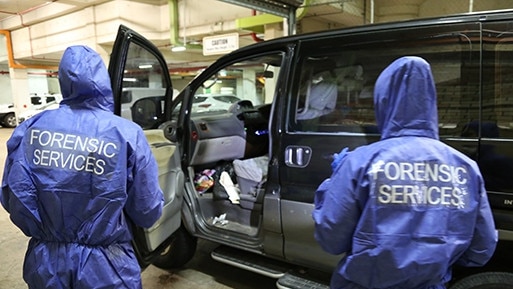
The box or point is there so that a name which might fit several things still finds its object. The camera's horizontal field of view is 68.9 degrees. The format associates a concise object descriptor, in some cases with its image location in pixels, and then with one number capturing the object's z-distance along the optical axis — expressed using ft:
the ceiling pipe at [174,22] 27.37
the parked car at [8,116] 53.36
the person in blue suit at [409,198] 4.15
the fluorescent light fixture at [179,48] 28.27
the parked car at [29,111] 46.87
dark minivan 5.91
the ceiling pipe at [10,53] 44.91
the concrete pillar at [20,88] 48.93
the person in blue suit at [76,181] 5.18
